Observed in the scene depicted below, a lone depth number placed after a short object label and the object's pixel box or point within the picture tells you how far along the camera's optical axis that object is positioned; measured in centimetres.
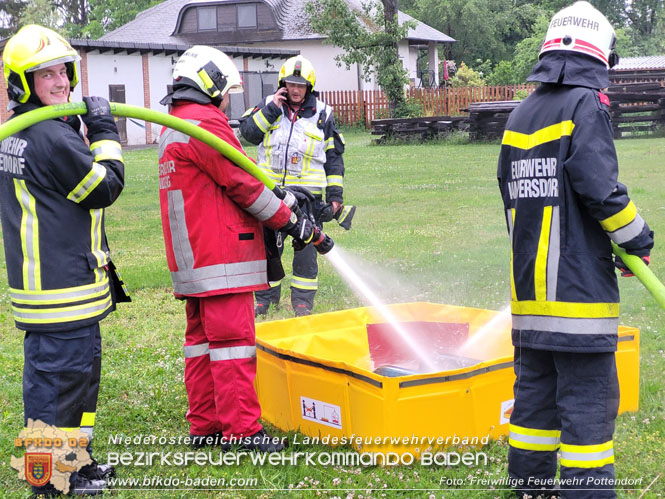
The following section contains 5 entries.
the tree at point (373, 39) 3259
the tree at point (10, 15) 5603
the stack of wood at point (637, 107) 2338
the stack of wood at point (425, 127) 2572
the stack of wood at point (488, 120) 2355
